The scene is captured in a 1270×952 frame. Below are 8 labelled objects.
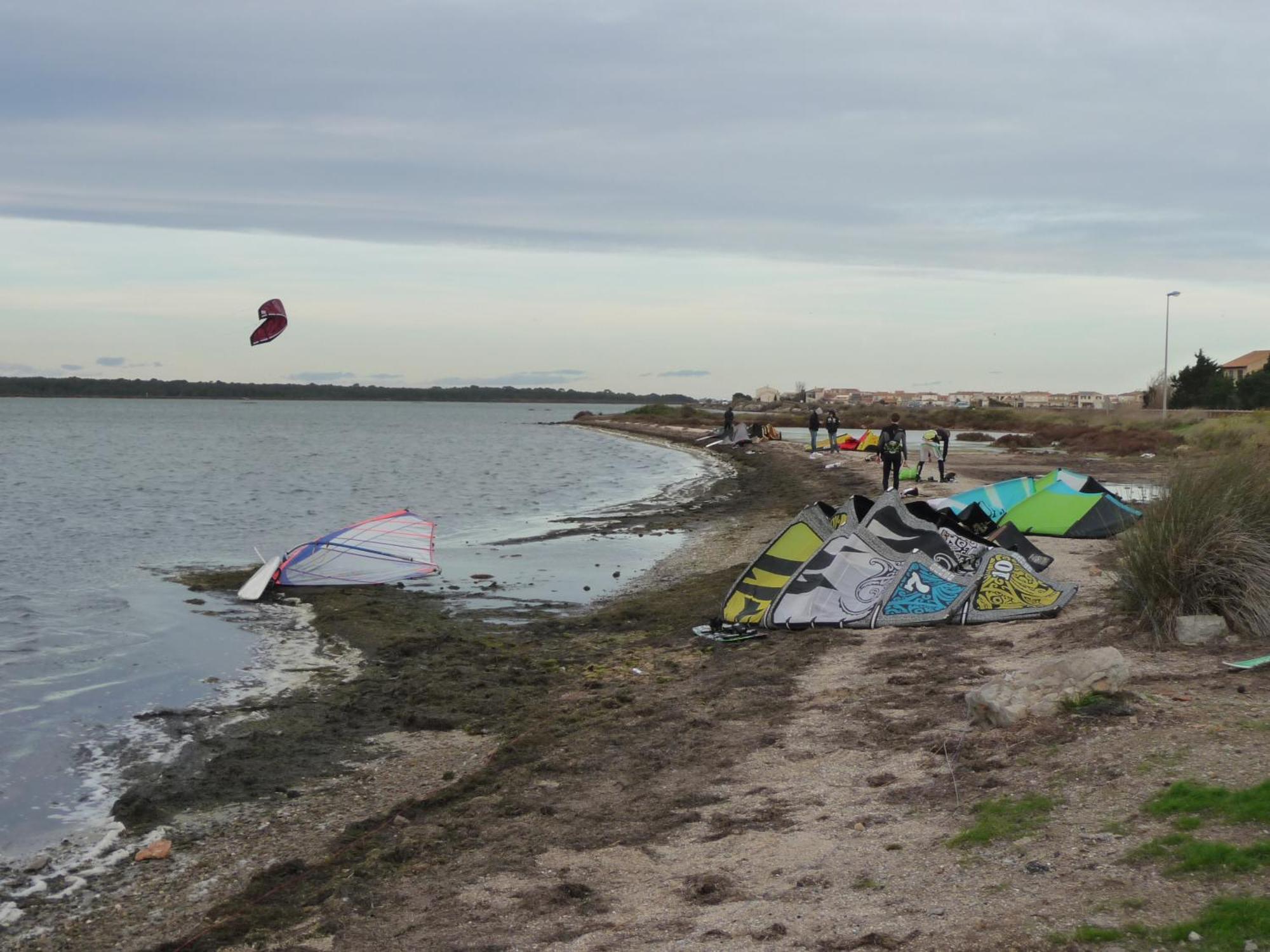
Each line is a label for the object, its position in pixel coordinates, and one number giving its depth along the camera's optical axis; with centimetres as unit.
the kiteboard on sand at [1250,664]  797
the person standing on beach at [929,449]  3062
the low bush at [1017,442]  5203
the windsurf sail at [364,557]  1839
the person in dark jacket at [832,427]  4534
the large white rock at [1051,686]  730
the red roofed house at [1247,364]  11694
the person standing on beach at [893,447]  2325
